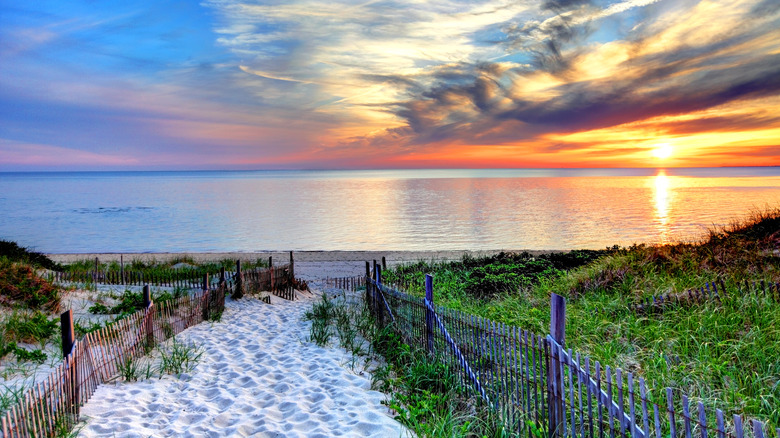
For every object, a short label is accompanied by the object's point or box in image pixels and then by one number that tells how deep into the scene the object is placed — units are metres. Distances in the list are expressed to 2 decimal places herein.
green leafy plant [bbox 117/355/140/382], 7.04
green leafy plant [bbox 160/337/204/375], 7.53
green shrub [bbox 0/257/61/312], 10.54
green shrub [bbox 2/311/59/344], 8.31
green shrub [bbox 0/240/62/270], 17.92
